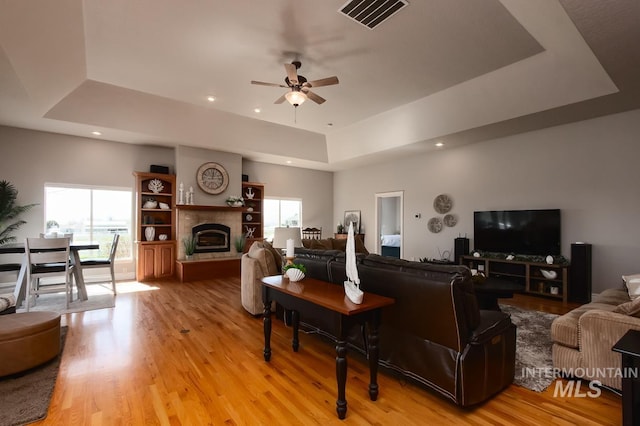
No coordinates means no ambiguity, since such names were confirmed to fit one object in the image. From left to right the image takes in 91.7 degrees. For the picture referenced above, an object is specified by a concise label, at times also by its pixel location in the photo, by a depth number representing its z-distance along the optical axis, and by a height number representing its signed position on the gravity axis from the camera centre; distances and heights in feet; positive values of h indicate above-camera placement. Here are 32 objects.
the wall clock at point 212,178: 23.81 +2.64
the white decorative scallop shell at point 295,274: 9.56 -1.93
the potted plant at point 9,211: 18.38 +0.07
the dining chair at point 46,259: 14.12 -2.19
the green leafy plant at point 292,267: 9.90 -1.78
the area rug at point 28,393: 6.77 -4.49
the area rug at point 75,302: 14.79 -4.64
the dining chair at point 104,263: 16.83 -2.80
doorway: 28.15 -1.37
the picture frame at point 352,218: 30.37 -0.69
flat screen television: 17.74 -1.26
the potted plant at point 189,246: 23.00 -2.55
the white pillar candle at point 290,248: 10.43 -1.25
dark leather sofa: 6.82 -2.84
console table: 6.86 -2.38
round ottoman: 8.29 -3.58
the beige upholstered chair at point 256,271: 13.76 -2.69
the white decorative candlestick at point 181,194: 22.94 +1.30
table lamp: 13.17 -1.05
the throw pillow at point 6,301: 10.67 -3.14
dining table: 14.28 -3.10
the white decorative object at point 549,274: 17.03 -3.53
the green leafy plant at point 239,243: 25.50 -2.60
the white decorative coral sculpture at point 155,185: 23.17 +1.99
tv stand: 16.88 -3.73
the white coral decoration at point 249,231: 27.50 -1.77
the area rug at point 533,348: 8.41 -4.63
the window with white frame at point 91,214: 20.66 -0.16
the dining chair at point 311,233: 30.78 -2.17
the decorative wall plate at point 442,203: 22.98 +0.58
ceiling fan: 12.30 +5.23
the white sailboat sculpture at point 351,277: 7.15 -1.62
